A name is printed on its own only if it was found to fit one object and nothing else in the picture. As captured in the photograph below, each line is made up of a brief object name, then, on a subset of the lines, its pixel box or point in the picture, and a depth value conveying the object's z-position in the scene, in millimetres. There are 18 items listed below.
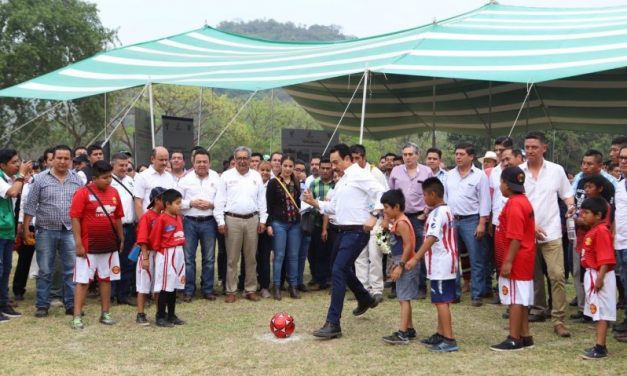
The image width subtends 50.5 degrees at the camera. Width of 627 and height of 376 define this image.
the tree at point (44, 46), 28938
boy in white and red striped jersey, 5277
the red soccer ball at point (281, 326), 5652
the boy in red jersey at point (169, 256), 6152
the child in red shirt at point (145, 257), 6211
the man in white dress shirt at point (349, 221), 5742
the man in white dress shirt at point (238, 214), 7457
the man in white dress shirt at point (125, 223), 7320
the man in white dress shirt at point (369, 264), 7367
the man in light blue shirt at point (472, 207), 7340
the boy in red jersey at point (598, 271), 5062
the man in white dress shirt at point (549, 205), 5906
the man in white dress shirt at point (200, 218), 7457
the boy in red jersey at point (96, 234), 6164
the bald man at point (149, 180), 7285
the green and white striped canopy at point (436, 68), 9289
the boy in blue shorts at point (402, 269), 5492
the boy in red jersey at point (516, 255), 5129
